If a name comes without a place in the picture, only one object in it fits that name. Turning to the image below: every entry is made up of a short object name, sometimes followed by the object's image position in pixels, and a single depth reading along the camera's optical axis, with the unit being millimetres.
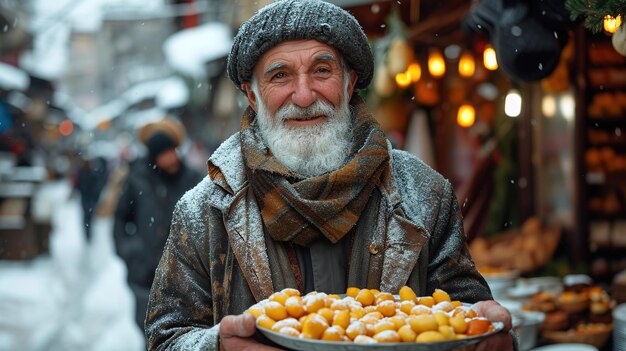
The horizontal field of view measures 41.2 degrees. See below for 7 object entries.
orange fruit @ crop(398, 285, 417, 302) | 2326
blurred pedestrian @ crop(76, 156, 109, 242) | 15139
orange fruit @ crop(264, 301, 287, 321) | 2150
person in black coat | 6332
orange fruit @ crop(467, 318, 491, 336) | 2107
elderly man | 2559
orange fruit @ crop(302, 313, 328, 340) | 2053
